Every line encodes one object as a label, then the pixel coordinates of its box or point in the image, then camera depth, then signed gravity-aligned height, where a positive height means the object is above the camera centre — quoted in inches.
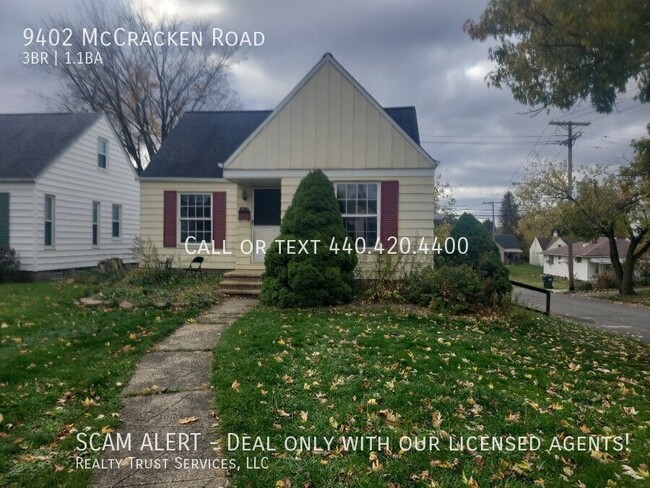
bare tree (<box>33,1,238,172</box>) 872.9 +343.5
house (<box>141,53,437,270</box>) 438.6 +83.4
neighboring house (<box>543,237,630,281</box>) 1563.7 -48.8
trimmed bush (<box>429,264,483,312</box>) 356.8 -36.1
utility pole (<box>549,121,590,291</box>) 1059.3 +236.1
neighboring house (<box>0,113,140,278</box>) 588.1 +73.1
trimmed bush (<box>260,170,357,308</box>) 353.7 -13.5
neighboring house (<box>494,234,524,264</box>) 2748.5 -18.0
